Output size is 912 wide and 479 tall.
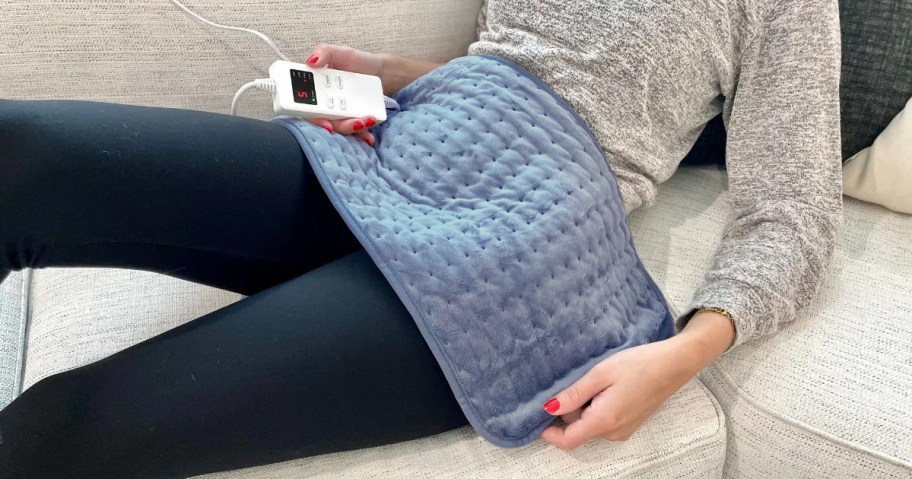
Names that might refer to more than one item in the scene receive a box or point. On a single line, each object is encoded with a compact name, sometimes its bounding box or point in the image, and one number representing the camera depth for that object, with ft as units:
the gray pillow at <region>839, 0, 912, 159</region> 3.26
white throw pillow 3.26
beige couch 2.46
